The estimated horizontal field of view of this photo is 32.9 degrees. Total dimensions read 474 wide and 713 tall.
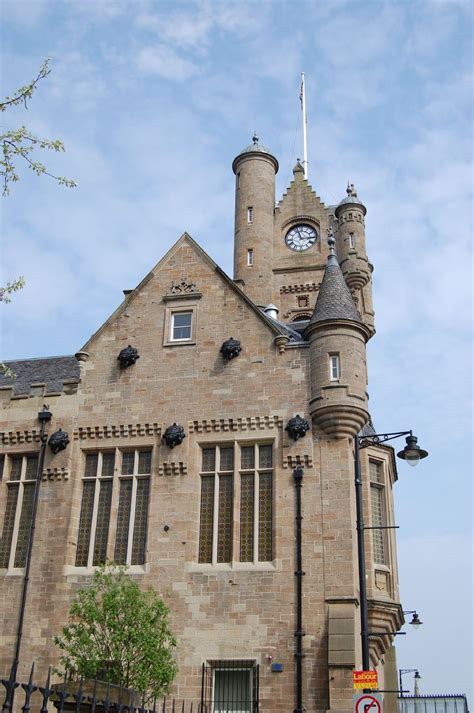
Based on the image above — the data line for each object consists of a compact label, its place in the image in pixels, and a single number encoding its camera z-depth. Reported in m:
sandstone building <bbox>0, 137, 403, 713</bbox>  21.38
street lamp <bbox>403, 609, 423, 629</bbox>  28.64
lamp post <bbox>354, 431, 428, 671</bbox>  19.20
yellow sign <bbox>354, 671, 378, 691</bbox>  17.59
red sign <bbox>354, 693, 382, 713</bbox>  15.77
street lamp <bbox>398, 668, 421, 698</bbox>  35.50
